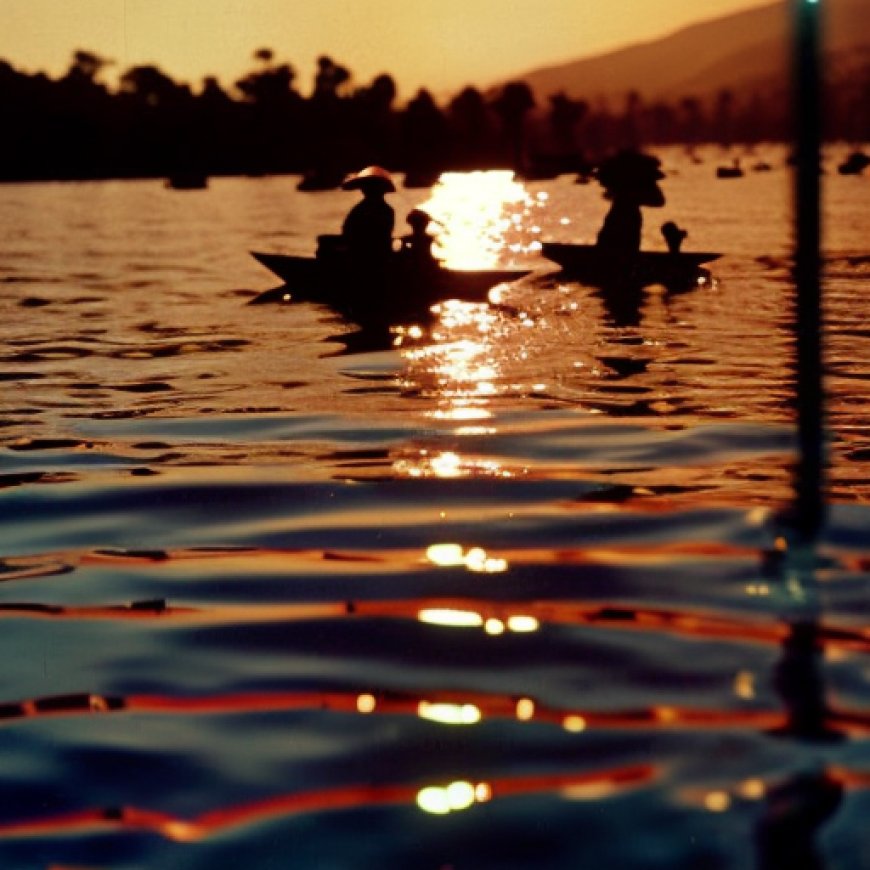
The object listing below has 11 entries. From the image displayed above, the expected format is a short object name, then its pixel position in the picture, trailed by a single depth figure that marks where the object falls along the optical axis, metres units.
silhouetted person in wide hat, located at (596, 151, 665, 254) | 25.16
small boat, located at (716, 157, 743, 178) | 157.88
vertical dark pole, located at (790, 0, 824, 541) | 7.13
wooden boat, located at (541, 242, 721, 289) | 26.50
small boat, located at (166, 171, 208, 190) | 130.12
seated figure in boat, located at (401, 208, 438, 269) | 22.75
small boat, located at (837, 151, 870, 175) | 123.81
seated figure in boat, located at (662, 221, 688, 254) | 27.42
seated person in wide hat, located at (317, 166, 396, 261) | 22.67
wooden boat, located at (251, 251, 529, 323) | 23.09
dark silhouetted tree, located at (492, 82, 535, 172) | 197.00
